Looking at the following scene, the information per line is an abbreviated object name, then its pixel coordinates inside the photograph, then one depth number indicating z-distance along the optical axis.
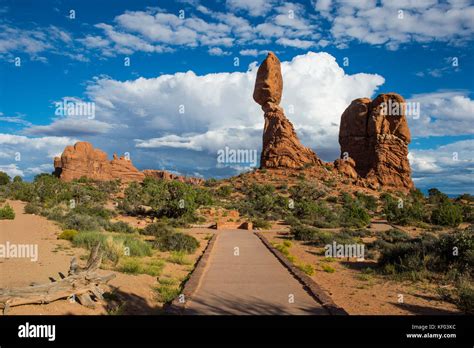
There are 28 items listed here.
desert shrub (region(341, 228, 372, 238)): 25.12
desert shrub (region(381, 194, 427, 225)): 34.30
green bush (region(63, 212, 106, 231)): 20.20
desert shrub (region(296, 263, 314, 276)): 12.64
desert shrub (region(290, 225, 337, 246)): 21.39
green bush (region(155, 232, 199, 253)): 16.88
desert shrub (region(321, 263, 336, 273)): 13.33
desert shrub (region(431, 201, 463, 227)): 33.66
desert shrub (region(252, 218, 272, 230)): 31.09
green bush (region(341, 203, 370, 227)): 32.42
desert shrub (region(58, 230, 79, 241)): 16.80
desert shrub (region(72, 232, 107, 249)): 15.12
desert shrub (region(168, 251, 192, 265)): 13.79
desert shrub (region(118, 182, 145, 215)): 36.47
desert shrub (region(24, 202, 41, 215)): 27.28
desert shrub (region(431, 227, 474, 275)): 11.49
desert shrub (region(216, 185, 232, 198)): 53.25
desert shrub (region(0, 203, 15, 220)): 22.91
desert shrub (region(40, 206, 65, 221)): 24.22
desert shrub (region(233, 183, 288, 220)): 39.06
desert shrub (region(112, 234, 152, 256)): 14.56
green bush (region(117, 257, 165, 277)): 11.41
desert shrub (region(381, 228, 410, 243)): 21.03
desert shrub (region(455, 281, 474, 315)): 8.34
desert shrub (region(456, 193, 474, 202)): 64.89
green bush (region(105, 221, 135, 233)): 22.34
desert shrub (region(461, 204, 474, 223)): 37.38
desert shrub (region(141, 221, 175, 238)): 21.51
